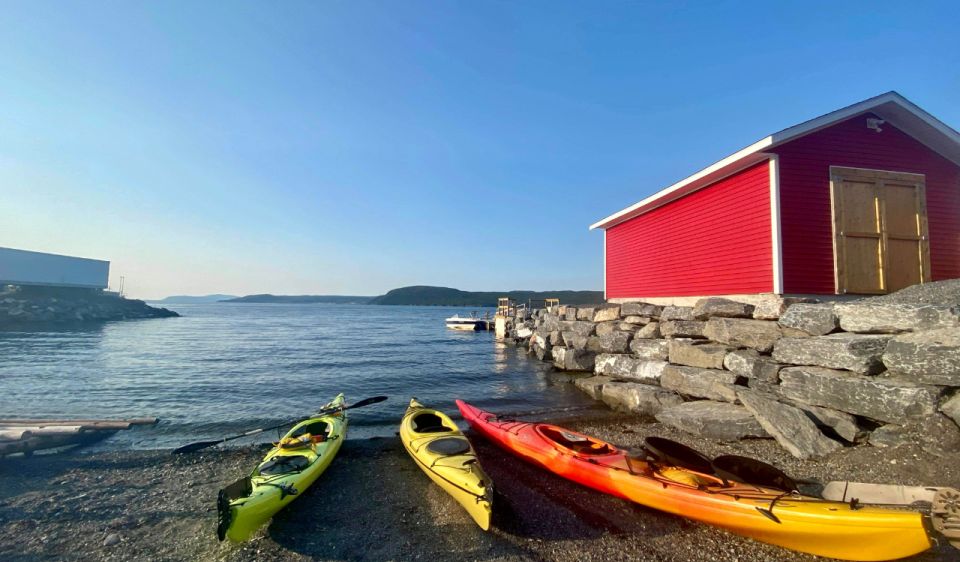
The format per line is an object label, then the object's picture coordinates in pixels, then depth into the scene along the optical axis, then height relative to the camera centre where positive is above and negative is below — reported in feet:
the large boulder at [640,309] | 42.13 -0.06
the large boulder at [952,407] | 16.81 -3.79
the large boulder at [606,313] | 48.25 -0.55
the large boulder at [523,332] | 88.05 -5.37
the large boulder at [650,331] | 40.39 -2.15
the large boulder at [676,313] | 37.01 -0.33
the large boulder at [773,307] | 27.48 +0.24
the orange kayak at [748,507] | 11.80 -6.63
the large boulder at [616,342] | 43.45 -3.56
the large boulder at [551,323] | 63.93 -2.48
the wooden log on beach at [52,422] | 29.28 -8.65
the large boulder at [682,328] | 34.51 -1.65
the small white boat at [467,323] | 152.05 -6.36
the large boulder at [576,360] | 50.03 -6.25
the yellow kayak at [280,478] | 14.83 -7.52
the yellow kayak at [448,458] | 15.90 -7.13
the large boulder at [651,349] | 37.04 -3.68
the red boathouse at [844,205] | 31.19 +8.27
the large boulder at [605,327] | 46.91 -2.20
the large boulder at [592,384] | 39.78 -7.52
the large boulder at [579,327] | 52.06 -2.52
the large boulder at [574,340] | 51.93 -4.20
